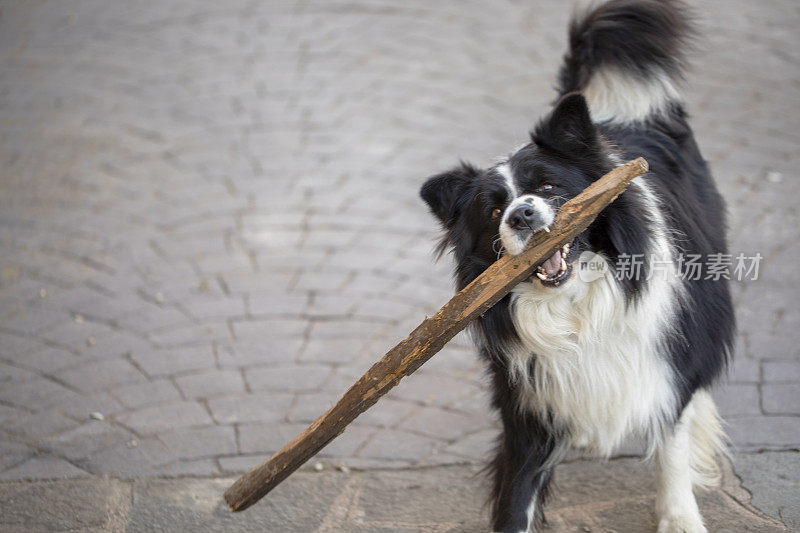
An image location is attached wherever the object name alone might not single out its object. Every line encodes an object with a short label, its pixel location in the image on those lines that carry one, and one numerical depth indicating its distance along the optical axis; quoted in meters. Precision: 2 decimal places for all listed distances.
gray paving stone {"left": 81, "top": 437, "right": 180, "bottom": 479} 3.39
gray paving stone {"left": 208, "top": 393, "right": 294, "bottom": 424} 3.69
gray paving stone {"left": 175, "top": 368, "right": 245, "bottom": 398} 3.86
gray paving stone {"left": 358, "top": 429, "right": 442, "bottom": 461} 3.47
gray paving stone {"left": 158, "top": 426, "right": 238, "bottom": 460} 3.50
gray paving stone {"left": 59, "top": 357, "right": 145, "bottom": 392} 3.90
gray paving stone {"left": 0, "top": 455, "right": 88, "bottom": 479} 3.34
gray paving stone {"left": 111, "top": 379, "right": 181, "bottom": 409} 3.80
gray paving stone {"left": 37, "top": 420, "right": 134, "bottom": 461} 3.48
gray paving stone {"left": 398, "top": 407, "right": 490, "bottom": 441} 3.58
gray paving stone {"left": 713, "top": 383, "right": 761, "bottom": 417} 3.56
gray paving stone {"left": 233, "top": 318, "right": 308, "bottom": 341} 4.25
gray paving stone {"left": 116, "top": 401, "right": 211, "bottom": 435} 3.65
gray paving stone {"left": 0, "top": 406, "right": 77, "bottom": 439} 3.58
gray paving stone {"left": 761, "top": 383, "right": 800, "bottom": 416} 3.52
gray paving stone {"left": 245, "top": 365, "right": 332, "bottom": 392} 3.89
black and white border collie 2.63
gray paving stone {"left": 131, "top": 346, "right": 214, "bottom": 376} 4.01
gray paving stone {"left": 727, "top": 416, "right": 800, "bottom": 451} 3.35
